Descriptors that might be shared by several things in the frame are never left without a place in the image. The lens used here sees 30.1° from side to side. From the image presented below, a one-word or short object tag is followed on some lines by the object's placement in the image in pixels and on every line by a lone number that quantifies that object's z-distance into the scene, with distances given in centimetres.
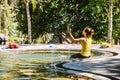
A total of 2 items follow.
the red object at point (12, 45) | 1597
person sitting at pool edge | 886
